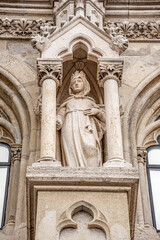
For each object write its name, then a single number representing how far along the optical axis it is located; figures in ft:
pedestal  25.29
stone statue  28.73
